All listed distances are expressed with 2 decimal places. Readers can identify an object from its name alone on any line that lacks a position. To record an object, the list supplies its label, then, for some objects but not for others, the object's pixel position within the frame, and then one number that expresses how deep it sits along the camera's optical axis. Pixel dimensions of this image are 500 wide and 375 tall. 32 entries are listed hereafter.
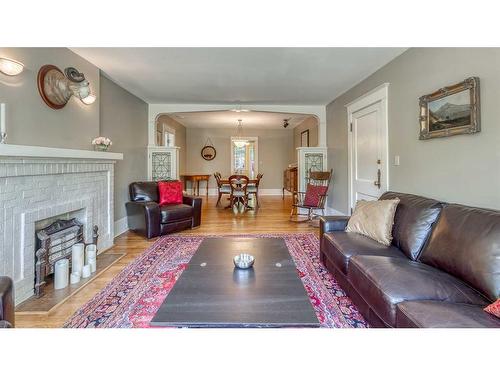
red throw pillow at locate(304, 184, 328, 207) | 4.73
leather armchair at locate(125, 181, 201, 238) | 3.81
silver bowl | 1.80
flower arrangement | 3.21
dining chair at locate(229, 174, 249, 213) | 6.36
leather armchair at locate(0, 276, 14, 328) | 1.11
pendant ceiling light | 9.35
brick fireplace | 1.96
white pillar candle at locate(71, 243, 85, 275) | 2.50
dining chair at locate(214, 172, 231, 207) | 6.73
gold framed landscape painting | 2.02
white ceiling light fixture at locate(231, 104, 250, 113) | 5.36
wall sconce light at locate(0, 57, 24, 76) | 2.04
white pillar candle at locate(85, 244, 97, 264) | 2.67
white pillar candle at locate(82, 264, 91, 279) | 2.53
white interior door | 3.36
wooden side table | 8.76
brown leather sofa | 1.23
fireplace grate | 2.18
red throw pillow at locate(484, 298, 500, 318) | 1.17
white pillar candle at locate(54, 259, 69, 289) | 2.29
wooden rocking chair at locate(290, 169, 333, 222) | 4.72
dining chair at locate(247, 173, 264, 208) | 6.60
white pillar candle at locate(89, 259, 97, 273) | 2.63
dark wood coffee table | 1.20
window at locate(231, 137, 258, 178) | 9.56
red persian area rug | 1.81
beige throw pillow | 2.29
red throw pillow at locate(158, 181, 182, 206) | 4.48
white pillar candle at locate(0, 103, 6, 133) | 1.92
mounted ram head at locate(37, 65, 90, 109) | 2.49
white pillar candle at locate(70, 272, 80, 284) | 2.40
